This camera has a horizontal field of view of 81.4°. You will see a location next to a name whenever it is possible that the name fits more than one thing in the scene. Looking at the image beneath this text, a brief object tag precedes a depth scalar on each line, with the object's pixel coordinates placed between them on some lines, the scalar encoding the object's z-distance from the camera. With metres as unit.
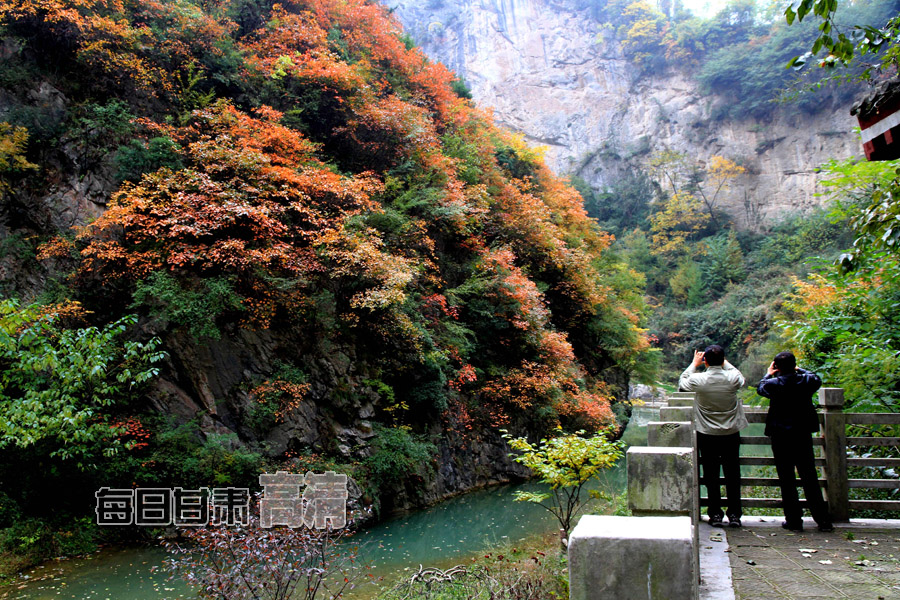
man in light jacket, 4.41
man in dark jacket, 4.39
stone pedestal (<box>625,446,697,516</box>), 2.62
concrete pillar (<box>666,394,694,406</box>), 4.83
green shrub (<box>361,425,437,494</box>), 8.61
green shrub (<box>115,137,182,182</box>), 8.74
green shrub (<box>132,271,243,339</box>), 7.70
